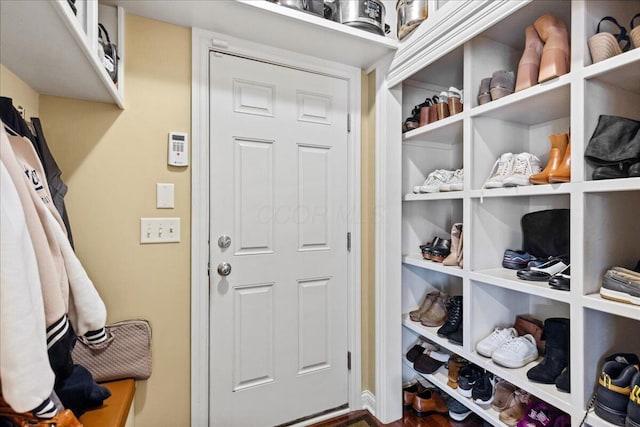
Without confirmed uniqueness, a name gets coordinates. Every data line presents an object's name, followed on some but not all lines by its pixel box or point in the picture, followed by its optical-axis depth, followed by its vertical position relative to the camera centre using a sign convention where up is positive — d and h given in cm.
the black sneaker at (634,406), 83 -53
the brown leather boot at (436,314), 171 -59
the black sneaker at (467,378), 142 -78
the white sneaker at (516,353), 122 -57
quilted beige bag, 128 -61
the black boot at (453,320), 152 -55
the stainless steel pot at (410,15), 156 +101
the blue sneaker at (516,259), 135 -21
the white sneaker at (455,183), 150 +14
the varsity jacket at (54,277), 64 -15
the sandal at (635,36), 90 +52
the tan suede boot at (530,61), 117 +58
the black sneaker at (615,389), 89 -53
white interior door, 156 -17
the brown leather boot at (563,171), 103 +14
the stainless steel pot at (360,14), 154 +100
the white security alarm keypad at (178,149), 146 +29
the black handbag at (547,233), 132 -10
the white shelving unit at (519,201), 98 +5
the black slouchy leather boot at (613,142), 90 +21
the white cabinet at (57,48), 75 +49
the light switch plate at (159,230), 142 -9
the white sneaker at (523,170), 120 +17
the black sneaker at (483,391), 136 -80
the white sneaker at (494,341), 130 -56
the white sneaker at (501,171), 128 +17
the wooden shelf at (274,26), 134 +88
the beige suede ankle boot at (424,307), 179 -57
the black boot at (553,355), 112 -54
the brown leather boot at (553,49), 108 +58
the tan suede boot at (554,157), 111 +20
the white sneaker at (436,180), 166 +17
